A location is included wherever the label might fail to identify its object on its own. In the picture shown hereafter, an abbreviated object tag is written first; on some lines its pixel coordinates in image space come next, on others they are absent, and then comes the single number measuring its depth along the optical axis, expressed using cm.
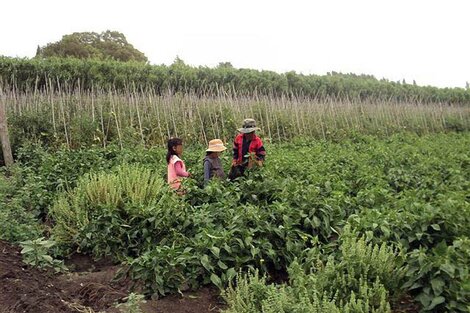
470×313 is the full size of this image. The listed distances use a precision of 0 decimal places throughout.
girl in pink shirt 622
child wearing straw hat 620
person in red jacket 640
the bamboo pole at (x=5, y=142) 884
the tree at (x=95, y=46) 2906
